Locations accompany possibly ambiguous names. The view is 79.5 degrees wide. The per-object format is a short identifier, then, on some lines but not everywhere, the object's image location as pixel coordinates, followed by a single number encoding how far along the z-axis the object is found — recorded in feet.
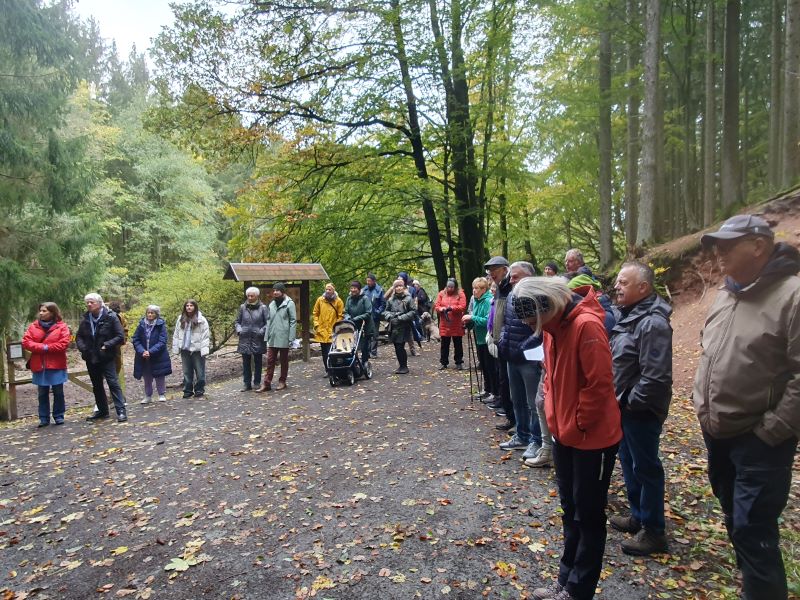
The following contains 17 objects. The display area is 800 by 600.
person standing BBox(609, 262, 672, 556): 9.96
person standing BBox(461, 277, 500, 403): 23.02
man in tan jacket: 7.17
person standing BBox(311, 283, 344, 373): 32.81
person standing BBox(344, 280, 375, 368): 31.99
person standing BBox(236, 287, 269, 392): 30.07
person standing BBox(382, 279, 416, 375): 32.22
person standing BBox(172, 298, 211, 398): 29.12
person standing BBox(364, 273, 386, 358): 39.32
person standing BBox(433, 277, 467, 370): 32.14
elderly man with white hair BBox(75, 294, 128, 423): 24.59
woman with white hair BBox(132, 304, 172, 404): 28.07
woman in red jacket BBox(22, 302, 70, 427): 24.29
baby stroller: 30.81
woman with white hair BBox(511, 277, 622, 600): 8.41
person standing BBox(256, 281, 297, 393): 29.58
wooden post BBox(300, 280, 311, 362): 41.65
